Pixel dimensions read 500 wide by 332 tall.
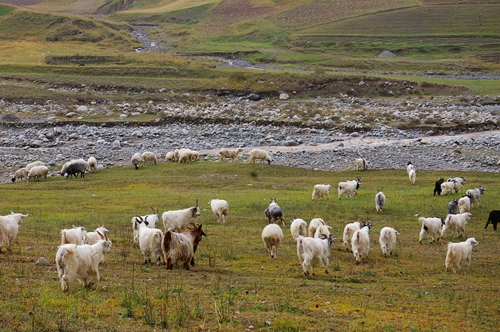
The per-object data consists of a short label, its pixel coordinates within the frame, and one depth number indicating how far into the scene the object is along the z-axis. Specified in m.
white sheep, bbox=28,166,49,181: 34.00
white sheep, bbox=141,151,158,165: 38.72
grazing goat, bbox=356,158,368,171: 35.97
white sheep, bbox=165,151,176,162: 39.50
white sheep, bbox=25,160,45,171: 35.47
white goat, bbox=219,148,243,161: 39.78
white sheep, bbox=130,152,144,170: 36.99
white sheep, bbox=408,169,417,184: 30.77
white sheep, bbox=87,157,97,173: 36.66
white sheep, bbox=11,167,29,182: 34.50
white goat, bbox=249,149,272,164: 37.78
